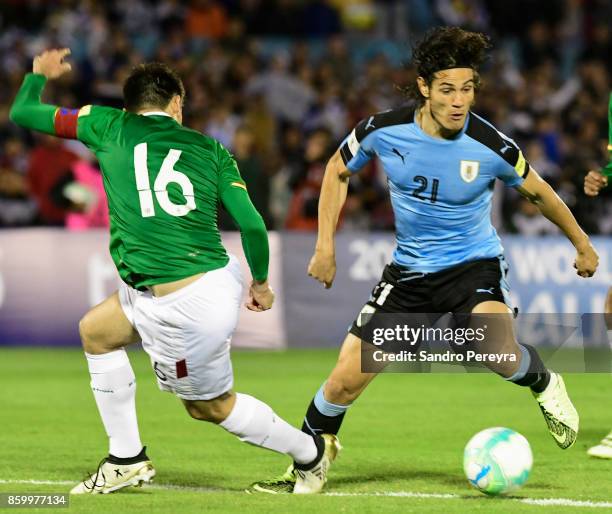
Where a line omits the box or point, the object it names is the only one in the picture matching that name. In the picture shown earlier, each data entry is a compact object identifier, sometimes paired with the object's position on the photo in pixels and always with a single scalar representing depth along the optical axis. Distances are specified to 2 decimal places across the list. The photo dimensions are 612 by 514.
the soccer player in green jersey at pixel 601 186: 16.34
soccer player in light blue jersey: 14.26
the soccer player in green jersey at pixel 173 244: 13.13
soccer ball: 13.56
